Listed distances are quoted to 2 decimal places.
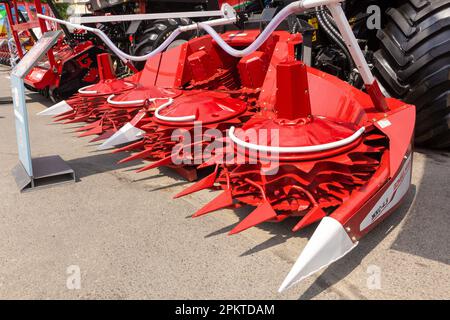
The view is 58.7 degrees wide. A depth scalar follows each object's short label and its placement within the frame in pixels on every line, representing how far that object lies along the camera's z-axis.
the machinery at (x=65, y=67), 5.64
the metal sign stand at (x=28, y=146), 2.89
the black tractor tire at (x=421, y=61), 2.58
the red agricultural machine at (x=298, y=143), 1.76
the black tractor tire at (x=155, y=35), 4.82
